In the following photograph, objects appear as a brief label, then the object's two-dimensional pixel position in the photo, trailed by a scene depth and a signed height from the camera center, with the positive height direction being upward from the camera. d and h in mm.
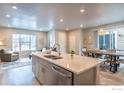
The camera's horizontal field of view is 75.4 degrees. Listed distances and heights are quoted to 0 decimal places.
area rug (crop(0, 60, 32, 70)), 3494 -963
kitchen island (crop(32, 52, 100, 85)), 1075 -435
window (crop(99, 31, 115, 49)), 5044 +297
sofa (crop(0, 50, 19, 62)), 4592 -674
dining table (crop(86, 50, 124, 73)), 2855 -562
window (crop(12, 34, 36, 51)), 6080 +230
